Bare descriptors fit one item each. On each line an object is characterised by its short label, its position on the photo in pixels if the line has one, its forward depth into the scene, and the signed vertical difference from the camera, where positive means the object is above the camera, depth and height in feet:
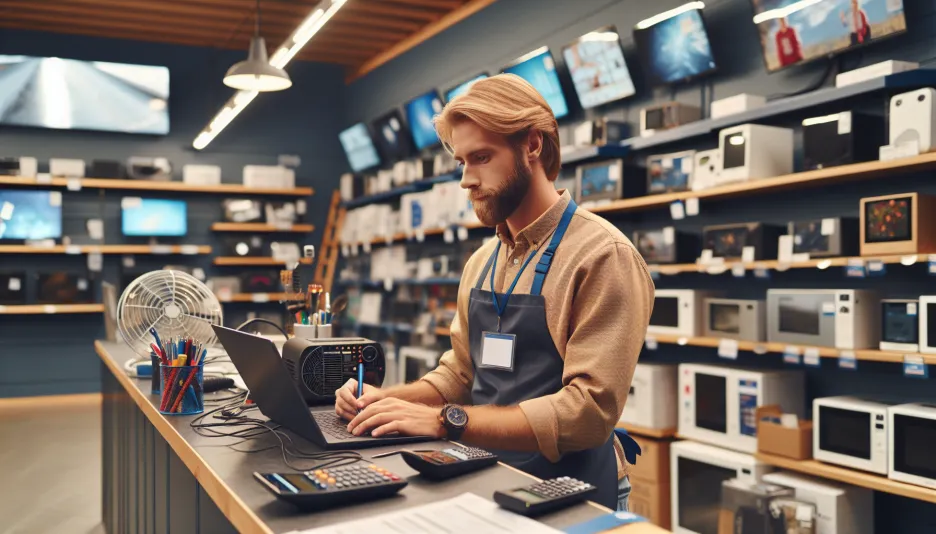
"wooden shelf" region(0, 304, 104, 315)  25.17 -1.43
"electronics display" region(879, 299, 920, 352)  10.64 -0.89
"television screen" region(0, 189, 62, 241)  25.53 +1.67
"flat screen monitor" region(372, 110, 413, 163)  25.77 +4.23
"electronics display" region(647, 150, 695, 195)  14.37 +1.69
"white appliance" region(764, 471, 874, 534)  11.06 -3.47
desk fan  9.61 -0.54
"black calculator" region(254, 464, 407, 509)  3.79 -1.11
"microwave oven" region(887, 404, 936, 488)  10.09 -2.40
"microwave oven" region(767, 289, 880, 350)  11.32 -0.86
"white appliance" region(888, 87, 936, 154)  10.36 +1.91
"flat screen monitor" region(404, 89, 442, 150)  23.62 +4.61
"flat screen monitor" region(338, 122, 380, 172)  27.84 +4.24
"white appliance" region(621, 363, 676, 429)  14.17 -2.47
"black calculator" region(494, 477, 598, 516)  3.76 -1.16
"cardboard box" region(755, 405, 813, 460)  11.66 -2.70
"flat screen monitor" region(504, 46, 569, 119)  18.11 +4.39
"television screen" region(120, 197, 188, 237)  27.40 +1.69
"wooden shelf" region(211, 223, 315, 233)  28.22 +1.34
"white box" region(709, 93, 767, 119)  13.16 +2.68
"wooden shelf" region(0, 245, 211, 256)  25.36 +0.53
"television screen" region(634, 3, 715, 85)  14.38 +4.11
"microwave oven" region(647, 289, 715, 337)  13.84 -0.92
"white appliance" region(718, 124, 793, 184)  12.75 +1.81
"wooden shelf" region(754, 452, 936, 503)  10.09 -3.01
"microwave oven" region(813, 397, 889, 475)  10.67 -2.44
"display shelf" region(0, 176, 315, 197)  25.41 +2.72
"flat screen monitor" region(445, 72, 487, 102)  21.94 +4.99
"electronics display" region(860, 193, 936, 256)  10.50 +0.50
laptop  4.92 -0.89
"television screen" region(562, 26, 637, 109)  16.22 +4.16
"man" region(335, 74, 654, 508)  5.21 -0.44
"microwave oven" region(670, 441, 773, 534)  12.36 -3.60
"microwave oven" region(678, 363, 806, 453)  12.51 -2.29
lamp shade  16.96 +4.16
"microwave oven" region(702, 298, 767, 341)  12.82 -0.97
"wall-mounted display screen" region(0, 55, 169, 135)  26.43 +5.92
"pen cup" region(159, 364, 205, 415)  6.68 -1.07
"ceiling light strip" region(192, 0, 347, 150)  15.61 +4.87
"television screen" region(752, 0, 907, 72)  11.39 +3.63
